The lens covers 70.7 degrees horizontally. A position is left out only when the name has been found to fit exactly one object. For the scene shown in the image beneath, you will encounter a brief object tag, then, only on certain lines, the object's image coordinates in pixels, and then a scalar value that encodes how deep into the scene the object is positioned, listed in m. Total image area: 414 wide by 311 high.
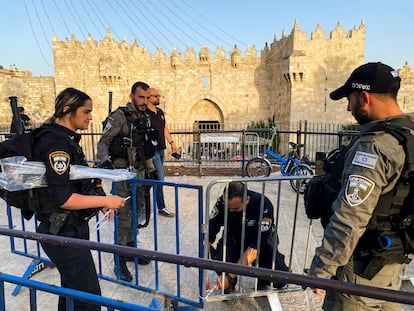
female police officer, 1.78
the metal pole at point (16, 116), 2.07
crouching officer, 2.74
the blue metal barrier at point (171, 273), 2.43
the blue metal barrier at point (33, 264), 2.87
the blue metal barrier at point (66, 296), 1.27
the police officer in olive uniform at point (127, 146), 3.10
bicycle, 6.92
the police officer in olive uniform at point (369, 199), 1.42
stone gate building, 19.91
